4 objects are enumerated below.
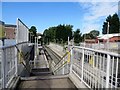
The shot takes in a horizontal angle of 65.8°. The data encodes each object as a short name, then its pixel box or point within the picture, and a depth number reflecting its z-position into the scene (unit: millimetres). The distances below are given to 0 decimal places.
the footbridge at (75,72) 1698
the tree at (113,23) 33699
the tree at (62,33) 36098
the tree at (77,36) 35458
